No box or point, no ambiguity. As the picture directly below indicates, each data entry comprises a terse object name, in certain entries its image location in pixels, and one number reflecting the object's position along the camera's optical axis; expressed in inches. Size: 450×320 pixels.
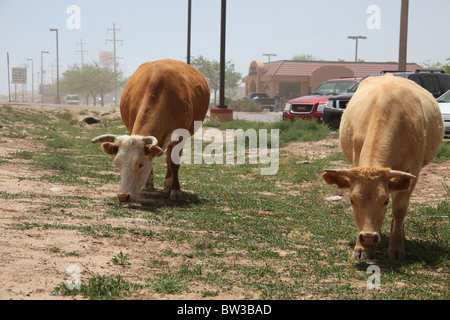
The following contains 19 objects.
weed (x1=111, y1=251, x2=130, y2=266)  181.5
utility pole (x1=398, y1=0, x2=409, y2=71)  675.4
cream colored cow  194.4
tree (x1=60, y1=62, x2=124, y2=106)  4200.3
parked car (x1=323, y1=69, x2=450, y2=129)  605.3
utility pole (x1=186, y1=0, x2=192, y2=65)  1200.2
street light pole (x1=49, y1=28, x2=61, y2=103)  3029.0
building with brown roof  2052.2
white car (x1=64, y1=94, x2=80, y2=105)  3058.6
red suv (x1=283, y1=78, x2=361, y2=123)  733.9
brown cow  285.3
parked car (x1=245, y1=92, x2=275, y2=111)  1857.5
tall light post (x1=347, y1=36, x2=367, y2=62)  2810.0
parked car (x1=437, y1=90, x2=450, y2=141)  468.8
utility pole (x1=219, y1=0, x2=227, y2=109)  851.4
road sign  2860.7
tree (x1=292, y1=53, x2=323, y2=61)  4321.9
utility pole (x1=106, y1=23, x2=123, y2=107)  4263.8
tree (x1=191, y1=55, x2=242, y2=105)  3142.2
